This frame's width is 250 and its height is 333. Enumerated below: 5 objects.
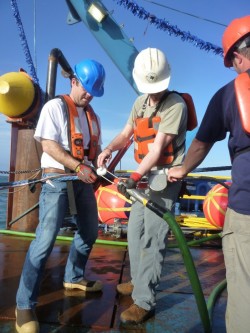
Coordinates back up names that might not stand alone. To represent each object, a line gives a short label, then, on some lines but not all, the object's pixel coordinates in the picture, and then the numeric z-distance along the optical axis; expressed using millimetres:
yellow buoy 4832
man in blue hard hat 2322
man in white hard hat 2506
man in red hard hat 1504
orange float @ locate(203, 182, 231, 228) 5301
